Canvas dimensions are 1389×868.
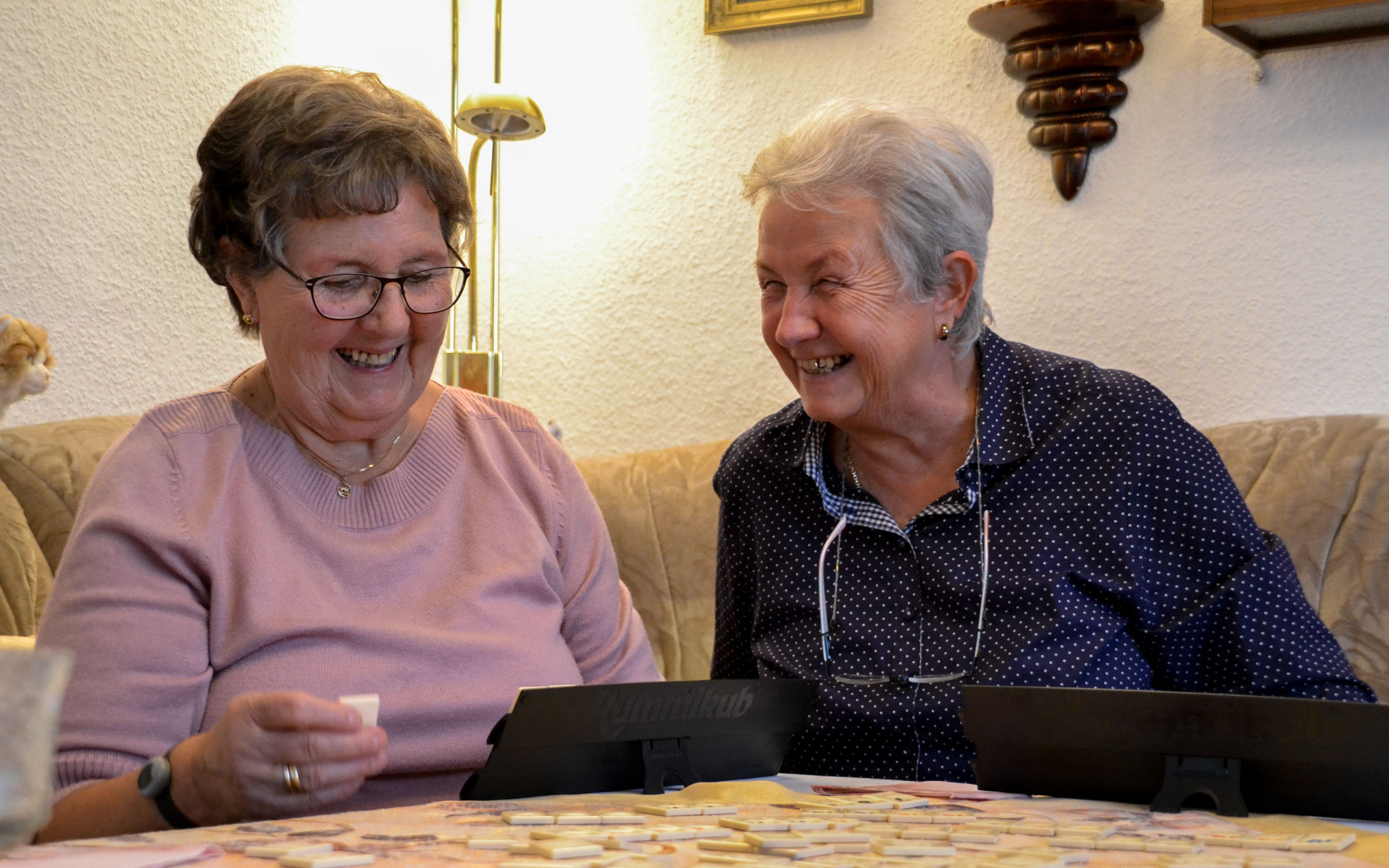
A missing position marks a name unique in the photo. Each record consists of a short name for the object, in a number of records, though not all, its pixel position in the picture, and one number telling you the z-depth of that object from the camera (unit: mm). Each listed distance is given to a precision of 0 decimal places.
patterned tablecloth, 813
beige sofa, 1969
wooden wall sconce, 2455
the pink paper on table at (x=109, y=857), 764
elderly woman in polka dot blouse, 1548
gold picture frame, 2840
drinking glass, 606
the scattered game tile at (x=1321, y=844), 887
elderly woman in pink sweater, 1265
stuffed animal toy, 1973
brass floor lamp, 2689
